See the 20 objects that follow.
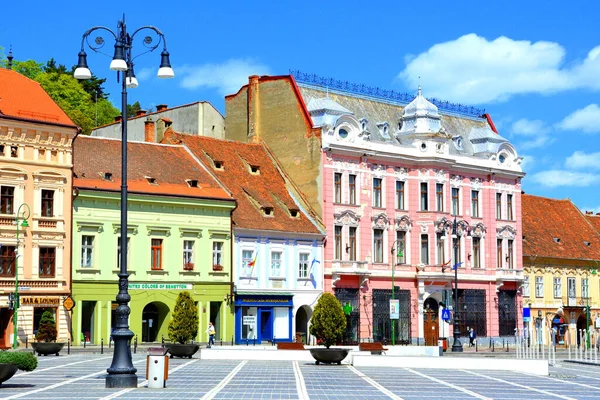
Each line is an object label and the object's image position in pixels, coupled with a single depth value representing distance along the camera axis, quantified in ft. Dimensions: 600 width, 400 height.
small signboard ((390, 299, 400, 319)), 213.05
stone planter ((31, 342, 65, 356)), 156.46
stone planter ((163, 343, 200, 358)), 150.82
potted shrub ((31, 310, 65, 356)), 156.66
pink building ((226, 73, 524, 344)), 226.79
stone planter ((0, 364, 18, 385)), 92.32
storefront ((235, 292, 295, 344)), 208.03
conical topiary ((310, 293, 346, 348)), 146.10
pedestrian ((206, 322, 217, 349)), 191.33
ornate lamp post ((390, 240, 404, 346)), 230.89
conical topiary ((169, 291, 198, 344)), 153.69
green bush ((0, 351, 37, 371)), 95.40
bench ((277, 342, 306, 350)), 153.48
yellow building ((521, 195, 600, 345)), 268.21
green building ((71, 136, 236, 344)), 190.29
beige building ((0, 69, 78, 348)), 181.16
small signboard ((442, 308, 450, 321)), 225.50
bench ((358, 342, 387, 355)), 158.10
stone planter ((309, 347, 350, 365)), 136.46
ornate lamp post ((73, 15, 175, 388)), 93.15
